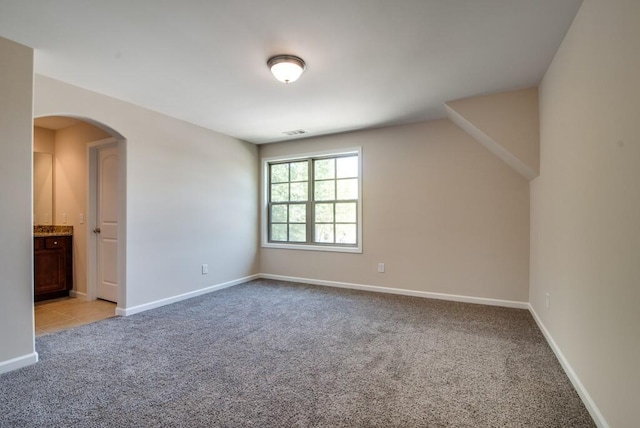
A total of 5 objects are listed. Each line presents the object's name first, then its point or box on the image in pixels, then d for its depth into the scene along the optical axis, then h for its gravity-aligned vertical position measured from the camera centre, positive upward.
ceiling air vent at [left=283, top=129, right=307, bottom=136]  4.69 +1.22
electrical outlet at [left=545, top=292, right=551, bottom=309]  2.70 -0.78
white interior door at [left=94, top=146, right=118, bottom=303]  4.09 -0.19
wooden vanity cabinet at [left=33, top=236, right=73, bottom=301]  4.07 -0.78
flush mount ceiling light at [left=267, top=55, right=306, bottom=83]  2.49 +1.19
